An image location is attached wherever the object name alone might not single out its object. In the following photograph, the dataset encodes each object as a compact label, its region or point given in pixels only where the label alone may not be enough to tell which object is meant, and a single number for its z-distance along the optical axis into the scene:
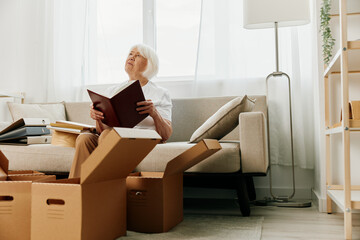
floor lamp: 2.33
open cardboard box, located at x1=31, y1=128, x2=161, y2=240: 1.21
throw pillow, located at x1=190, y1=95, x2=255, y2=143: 1.95
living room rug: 1.53
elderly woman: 1.79
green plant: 1.89
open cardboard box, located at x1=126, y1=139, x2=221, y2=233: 1.59
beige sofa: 1.90
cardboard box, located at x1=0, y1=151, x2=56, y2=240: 1.33
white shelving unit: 1.47
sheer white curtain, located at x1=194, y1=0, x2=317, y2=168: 2.55
